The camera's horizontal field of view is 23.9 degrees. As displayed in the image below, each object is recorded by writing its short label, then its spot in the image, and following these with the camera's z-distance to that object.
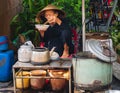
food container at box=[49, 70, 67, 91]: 4.32
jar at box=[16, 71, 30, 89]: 4.44
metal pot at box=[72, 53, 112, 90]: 4.07
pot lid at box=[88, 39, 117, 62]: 4.08
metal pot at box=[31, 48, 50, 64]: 4.33
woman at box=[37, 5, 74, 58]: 5.02
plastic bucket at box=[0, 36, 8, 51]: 5.26
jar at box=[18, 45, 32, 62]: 4.46
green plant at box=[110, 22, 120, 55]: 5.52
